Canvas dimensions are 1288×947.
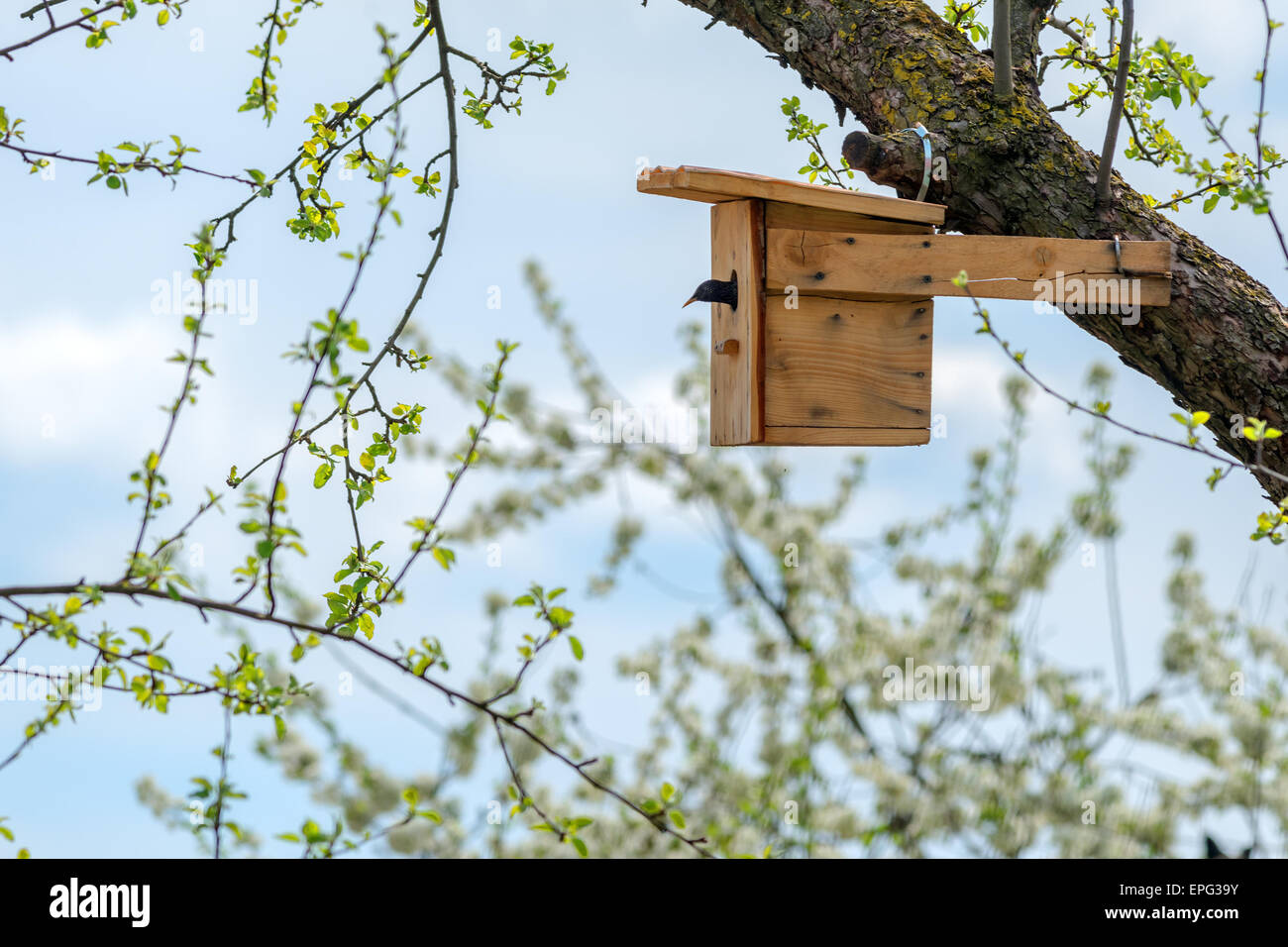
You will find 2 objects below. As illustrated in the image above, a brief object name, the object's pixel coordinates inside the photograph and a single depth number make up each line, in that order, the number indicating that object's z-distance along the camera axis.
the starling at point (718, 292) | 4.96
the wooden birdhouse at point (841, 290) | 4.95
